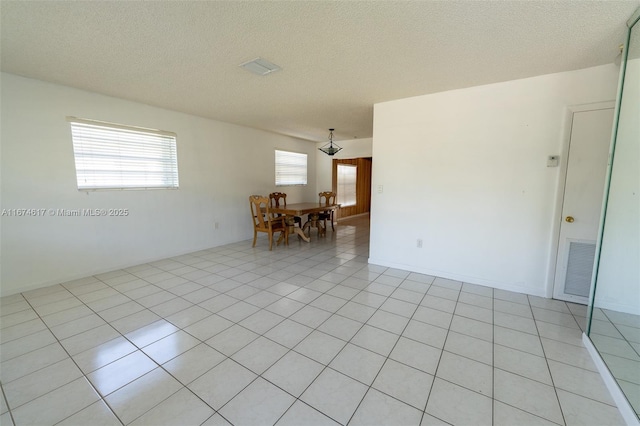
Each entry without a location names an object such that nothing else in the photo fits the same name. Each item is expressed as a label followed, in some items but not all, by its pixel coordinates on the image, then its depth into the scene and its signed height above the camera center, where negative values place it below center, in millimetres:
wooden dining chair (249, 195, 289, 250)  4699 -781
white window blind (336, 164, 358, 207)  7870 -61
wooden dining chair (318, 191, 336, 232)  6098 -476
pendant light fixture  5160 +963
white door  2471 -171
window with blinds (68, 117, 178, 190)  3229 +347
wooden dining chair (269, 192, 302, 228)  5608 -384
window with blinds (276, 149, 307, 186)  6301 +353
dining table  4879 -579
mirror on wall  1835 -564
